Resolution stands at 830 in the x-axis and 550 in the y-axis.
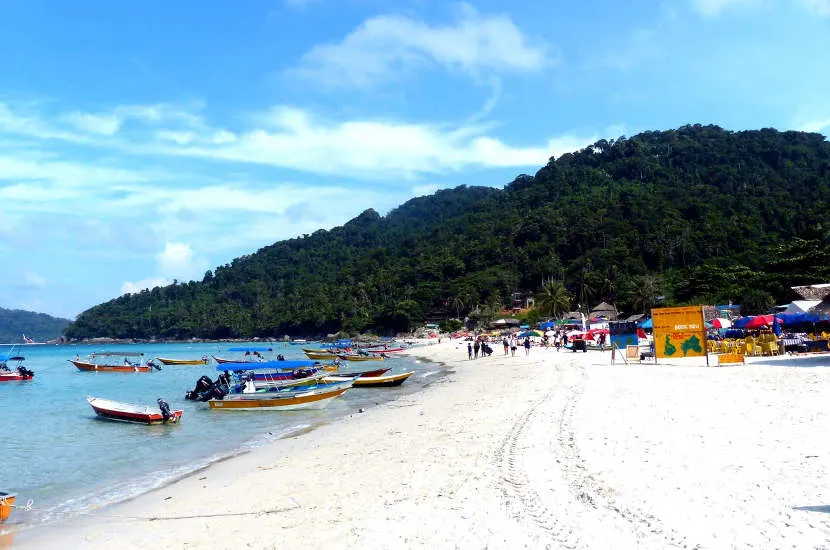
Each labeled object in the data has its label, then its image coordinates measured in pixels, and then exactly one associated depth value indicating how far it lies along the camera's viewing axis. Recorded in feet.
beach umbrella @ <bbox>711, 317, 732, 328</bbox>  120.47
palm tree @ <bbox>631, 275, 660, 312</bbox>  244.01
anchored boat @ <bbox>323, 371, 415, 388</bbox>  96.32
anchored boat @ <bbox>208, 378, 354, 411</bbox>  72.79
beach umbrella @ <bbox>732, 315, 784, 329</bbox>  96.50
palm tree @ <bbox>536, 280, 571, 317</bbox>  296.51
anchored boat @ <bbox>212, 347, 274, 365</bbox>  207.87
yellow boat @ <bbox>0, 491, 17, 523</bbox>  29.78
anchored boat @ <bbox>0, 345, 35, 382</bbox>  150.00
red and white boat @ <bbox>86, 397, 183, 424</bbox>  65.31
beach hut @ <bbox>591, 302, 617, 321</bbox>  261.44
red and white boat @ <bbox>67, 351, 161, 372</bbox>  180.75
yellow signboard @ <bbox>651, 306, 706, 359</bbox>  77.36
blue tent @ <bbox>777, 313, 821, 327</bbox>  84.79
